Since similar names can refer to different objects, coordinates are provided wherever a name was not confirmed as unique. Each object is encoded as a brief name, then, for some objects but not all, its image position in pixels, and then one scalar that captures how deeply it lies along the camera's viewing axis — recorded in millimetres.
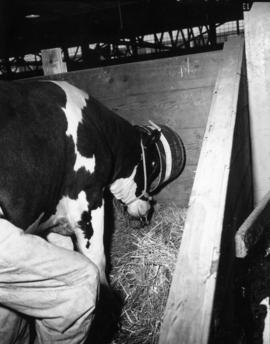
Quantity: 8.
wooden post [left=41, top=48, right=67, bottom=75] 3383
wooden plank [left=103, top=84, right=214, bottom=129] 2904
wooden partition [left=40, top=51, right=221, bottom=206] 2820
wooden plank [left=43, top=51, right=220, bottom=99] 2771
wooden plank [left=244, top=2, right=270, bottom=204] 2381
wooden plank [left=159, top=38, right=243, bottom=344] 1087
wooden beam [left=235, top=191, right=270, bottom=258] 1479
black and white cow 1796
